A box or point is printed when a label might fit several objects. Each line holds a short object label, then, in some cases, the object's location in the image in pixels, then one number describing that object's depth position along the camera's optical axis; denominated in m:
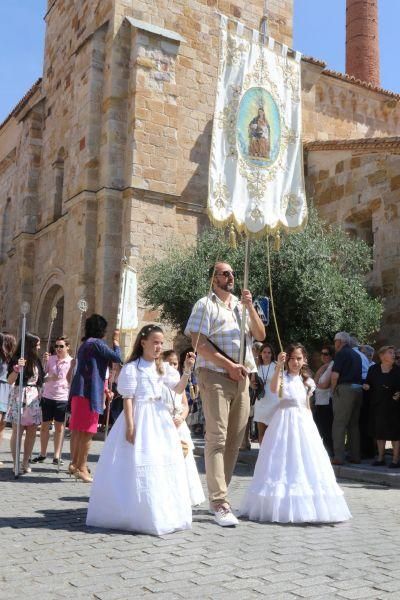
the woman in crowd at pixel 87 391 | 7.59
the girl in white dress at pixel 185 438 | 5.67
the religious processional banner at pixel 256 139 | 6.48
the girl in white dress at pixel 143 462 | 4.95
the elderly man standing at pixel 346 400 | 9.23
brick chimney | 27.34
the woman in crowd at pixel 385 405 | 8.80
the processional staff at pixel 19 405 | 7.79
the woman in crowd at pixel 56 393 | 9.00
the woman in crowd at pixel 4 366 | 8.31
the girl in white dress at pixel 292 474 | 5.43
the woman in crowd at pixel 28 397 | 8.46
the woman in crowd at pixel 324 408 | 10.01
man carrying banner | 5.33
